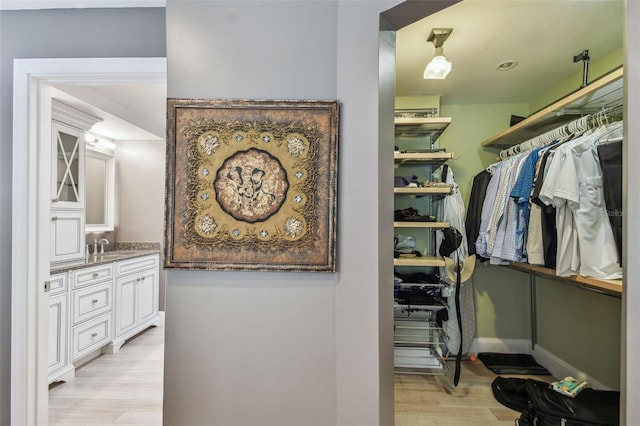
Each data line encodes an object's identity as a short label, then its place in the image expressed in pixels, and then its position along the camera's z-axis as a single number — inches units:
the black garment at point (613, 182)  60.2
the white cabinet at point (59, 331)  94.0
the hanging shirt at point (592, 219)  64.0
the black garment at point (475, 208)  105.5
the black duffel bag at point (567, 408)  68.6
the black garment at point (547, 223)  78.4
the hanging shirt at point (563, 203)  70.4
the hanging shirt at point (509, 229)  88.0
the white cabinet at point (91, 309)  103.3
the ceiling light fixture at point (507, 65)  89.2
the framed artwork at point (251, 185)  51.4
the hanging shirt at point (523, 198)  83.7
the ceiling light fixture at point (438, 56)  74.4
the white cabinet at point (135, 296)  125.1
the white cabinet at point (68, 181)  105.3
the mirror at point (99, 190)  145.4
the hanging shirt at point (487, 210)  98.7
